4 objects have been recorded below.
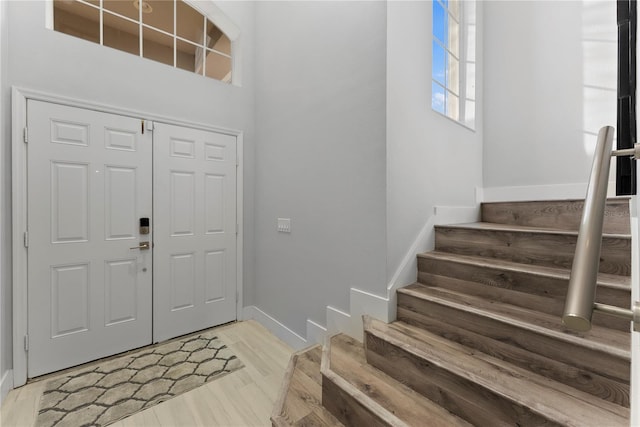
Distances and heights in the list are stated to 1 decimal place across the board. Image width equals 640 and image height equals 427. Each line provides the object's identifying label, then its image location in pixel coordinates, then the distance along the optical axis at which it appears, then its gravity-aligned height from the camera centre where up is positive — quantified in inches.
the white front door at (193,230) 99.6 -8.4
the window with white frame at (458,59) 103.0 +60.5
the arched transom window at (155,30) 88.8 +64.7
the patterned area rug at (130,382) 66.9 -49.8
